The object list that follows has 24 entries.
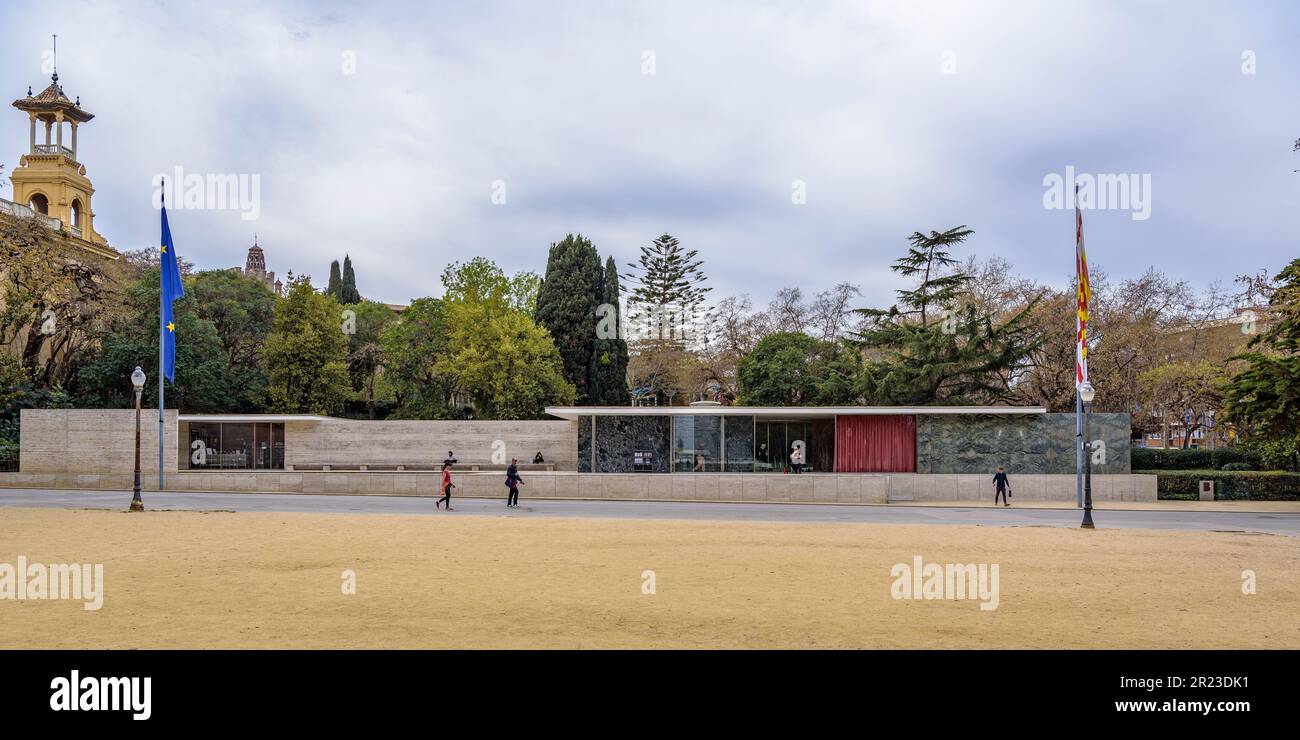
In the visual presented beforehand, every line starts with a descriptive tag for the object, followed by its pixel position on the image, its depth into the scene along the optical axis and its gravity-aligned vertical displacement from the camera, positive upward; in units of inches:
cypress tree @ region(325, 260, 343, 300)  2886.3 +378.8
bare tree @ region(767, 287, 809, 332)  2375.7 +231.3
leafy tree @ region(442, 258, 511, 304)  2140.7 +291.7
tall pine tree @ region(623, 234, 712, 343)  2623.0 +327.0
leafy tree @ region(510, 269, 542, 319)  2409.0 +299.1
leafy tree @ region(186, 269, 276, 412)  2193.7 +223.3
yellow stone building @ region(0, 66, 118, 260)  2598.4 +684.8
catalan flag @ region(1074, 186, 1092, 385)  1192.2 +118.7
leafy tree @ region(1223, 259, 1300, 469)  1256.8 +15.6
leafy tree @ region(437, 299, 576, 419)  1915.6 +84.7
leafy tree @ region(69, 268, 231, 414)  1879.9 +84.8
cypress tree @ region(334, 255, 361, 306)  2876.5 +356.3
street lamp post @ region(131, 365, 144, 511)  1020.2 +20.2
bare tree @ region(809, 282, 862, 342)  2349.9 +226.9
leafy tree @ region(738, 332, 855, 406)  1952.5 +60.3
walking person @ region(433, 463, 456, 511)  1122.0 -104.8
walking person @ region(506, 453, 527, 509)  1154.8 -104.1
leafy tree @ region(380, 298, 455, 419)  2124.8 +99.4
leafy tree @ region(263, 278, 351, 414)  1968.5 +98.1
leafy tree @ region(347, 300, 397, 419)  2327.8 +127.4
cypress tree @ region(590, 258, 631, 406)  2322.8 +88.3
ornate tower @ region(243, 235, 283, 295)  6013.8 +954.0
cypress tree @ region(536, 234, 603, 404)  2308.1 +247.3
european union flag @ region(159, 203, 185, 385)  1369.3 +163.5
